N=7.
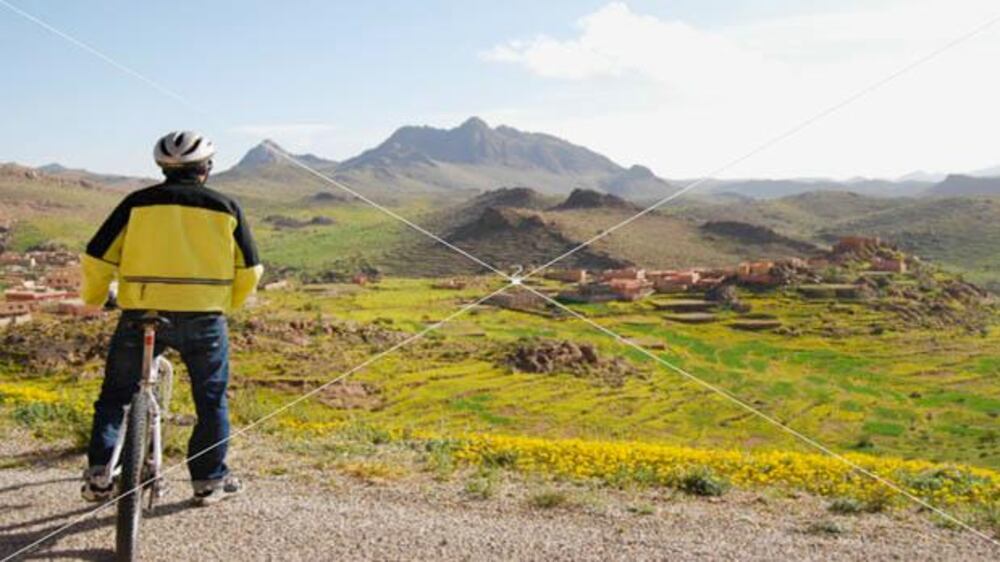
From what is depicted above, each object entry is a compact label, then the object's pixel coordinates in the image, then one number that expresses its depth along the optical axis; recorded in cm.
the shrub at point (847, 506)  524
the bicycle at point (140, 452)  400
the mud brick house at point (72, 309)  5566
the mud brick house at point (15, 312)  5300
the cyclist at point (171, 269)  439
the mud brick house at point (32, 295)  5800
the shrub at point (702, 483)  557
